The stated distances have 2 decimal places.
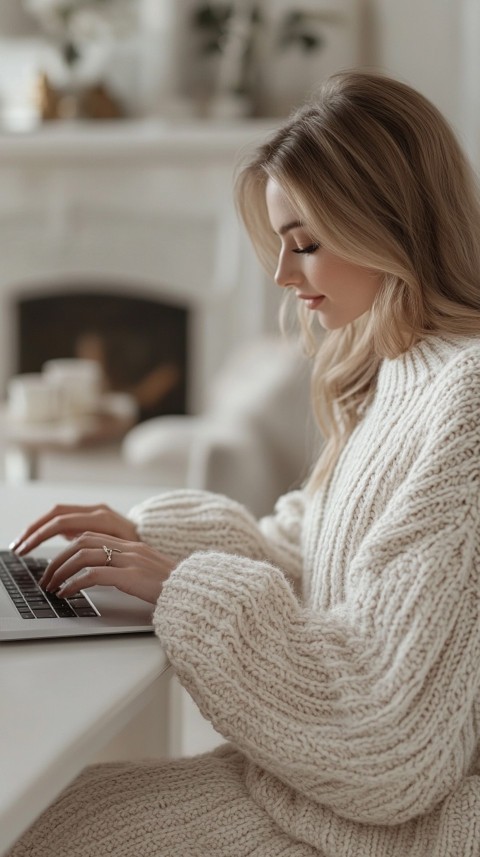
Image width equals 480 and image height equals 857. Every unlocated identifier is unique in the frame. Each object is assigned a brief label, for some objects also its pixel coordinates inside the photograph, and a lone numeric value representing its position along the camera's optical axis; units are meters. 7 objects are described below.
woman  0.83
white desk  0.67
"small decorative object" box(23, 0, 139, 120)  3.71
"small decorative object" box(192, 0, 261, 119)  3.61
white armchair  2.43
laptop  0.90
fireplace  3.91
